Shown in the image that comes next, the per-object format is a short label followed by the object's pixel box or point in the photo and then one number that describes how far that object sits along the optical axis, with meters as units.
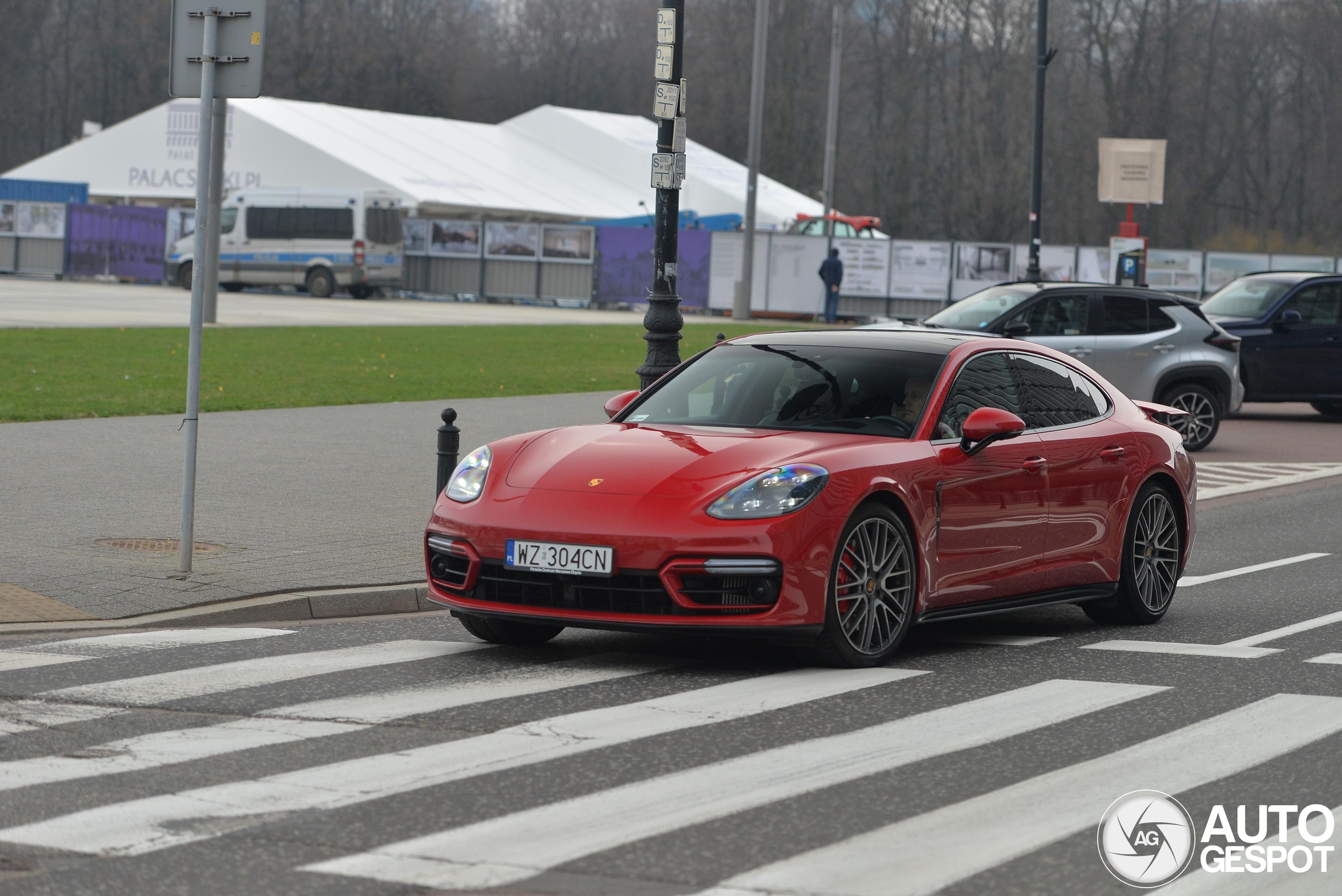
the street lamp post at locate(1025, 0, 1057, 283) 32.69
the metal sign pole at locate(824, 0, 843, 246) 52.72
